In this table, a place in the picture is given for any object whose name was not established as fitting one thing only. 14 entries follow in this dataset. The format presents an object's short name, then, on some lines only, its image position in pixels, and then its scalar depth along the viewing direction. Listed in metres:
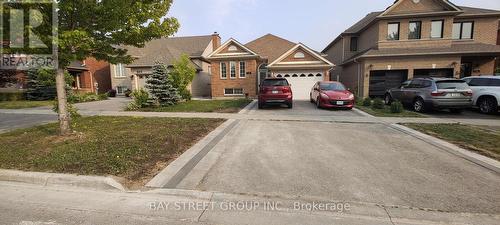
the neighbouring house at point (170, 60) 25.75
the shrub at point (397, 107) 12.31
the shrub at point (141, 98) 15.62
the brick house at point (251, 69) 20.94
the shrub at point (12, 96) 21.56
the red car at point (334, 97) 13.77
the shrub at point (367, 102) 15.59
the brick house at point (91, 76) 27.81
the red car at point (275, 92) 13.99
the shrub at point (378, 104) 14.31
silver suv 11.65
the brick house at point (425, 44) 19.25
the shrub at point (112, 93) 28.03
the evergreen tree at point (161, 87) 16.58
